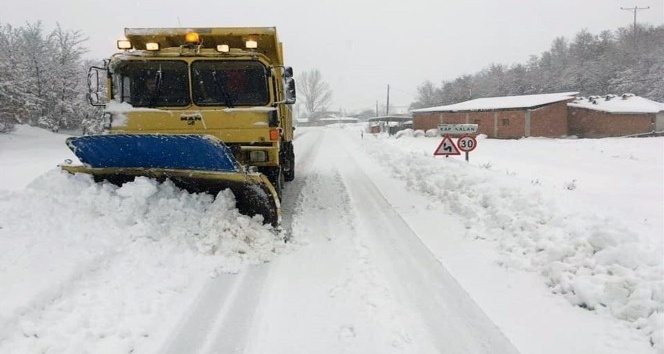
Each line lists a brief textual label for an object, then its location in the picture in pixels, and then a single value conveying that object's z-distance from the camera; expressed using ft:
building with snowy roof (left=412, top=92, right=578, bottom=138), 129.70
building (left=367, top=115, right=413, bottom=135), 170.18
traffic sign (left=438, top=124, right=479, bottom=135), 35.94
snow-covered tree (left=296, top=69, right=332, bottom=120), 382.42
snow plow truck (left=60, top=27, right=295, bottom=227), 21.45
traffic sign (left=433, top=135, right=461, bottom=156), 35.96
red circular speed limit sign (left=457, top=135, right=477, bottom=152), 35.12
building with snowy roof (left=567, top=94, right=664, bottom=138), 131.34
